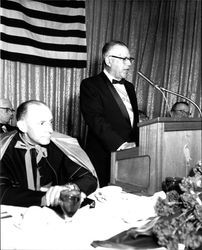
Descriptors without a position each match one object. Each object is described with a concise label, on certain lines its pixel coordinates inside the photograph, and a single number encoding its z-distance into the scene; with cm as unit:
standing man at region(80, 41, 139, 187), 411
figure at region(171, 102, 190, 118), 584
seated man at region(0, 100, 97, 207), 296
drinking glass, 186
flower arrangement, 164
